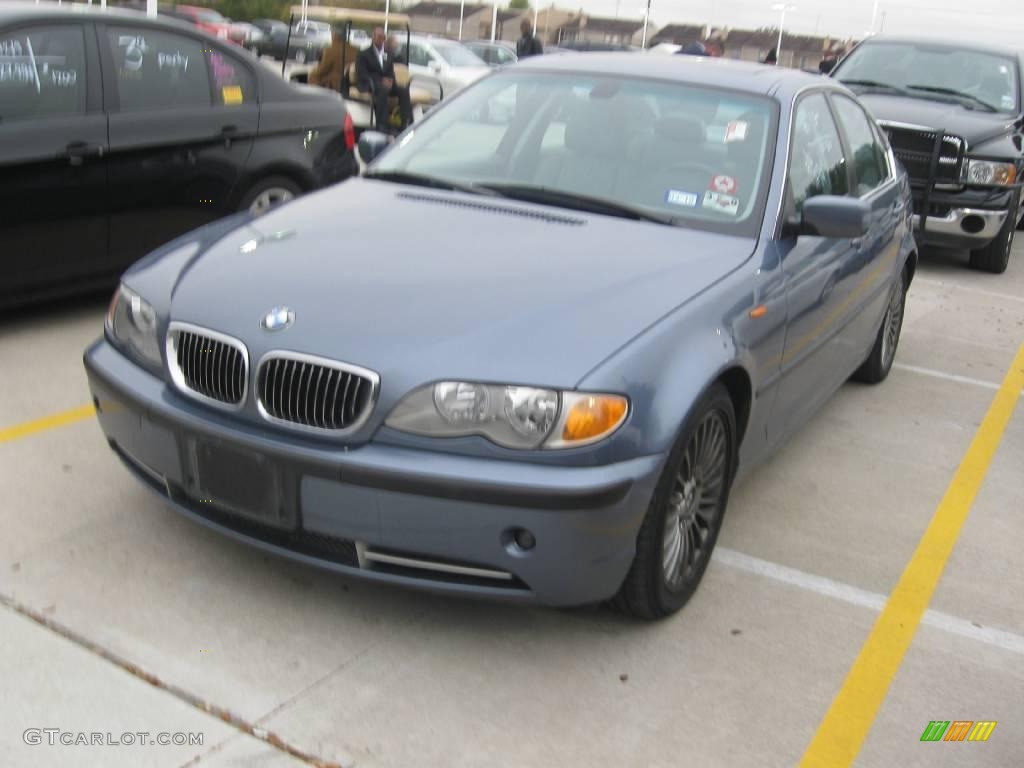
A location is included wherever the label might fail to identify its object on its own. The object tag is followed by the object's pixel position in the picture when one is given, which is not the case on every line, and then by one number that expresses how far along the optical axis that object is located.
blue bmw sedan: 2.97
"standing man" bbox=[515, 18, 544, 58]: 20.70
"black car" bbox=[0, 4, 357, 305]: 5.46
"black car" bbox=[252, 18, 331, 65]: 35.69
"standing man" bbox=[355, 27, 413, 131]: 14.34
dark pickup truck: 9.15
